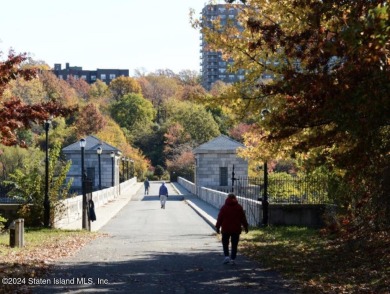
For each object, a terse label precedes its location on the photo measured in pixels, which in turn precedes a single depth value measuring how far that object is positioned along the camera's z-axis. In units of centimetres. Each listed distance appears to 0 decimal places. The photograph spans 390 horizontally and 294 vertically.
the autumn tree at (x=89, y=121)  11686
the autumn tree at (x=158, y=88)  16462
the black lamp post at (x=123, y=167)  8570
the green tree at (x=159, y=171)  11725
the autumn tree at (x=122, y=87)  16250
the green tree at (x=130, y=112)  13750
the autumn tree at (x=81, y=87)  17025
